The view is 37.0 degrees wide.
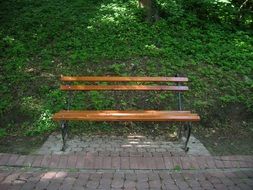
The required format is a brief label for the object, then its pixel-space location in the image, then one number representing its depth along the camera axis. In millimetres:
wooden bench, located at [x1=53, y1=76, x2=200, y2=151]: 4926
